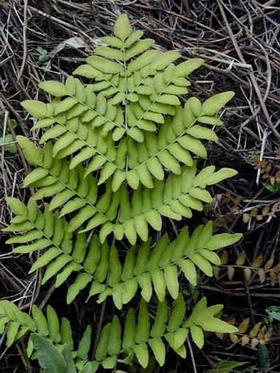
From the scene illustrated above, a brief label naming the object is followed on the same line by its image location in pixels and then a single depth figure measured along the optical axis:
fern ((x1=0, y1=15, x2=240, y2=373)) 1.50
